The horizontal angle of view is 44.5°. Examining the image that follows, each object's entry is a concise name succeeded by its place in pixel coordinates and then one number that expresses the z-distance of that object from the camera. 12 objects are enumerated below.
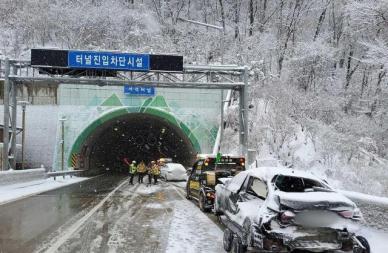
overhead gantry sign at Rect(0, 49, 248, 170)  27.88
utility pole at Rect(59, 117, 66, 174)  38.53
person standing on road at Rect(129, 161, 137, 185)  29.44
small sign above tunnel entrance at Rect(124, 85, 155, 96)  35.90
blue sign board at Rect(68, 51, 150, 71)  27.92
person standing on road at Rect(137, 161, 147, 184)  29.67
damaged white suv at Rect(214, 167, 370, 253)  7.18
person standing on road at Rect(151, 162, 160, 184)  29.41
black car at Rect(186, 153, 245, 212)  15.27
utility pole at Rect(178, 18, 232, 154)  35.31
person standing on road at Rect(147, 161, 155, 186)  29.04
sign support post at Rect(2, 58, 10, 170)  28.48
